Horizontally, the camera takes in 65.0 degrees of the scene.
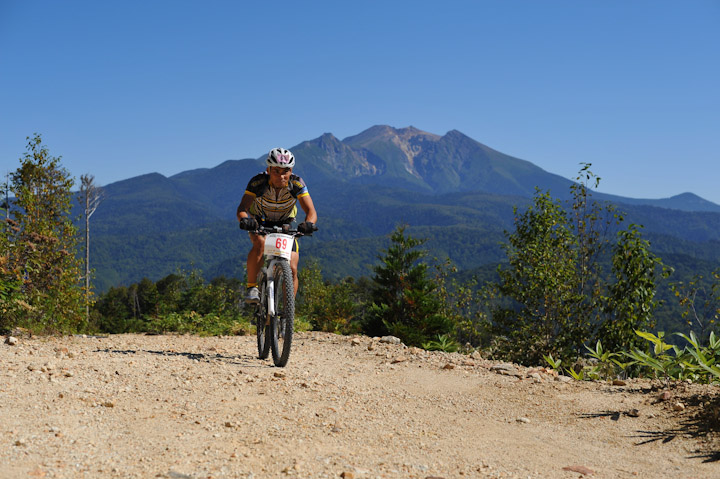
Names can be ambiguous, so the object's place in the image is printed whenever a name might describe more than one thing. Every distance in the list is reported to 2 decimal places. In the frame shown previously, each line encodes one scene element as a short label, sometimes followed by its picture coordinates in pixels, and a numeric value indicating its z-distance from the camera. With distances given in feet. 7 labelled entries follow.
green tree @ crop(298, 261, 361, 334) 57.67
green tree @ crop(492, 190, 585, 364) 46.14
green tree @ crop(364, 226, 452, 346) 47.26
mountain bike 23.03
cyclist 24.27
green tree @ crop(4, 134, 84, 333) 30.83
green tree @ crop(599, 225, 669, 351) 41.88
